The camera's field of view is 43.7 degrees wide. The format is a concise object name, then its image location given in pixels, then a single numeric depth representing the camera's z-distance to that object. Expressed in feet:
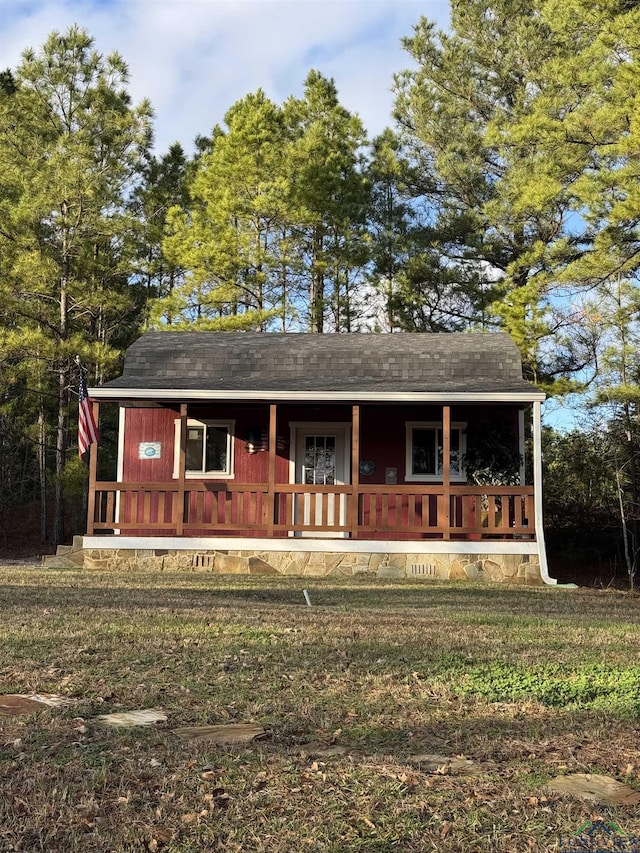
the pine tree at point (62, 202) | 60.70
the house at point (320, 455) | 41.63
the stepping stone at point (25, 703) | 13.26
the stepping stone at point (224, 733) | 11.87
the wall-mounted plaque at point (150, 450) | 48.32
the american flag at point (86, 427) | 43.64
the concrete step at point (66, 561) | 43.19
